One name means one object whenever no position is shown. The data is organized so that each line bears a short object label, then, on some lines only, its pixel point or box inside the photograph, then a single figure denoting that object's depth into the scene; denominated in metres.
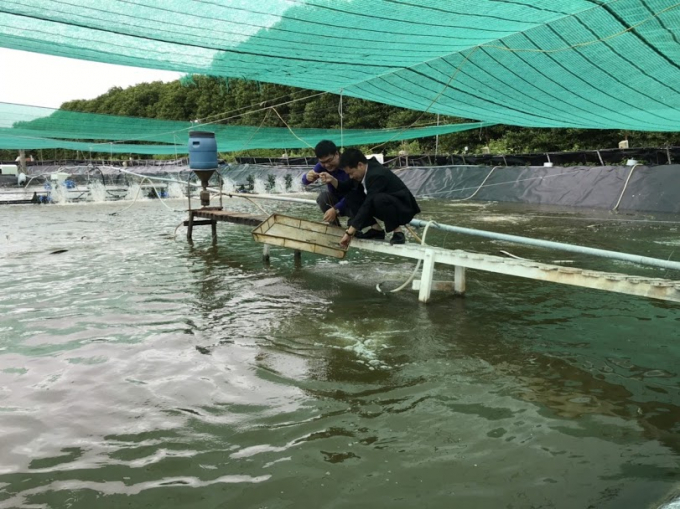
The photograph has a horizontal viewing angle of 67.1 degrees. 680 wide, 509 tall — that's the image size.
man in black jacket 5.16
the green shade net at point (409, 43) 4.49
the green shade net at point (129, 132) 12.32
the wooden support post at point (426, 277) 5.06
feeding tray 5.69
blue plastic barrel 8.08
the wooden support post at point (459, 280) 5.36
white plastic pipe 3.58
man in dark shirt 5.45
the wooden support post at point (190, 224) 8.77
